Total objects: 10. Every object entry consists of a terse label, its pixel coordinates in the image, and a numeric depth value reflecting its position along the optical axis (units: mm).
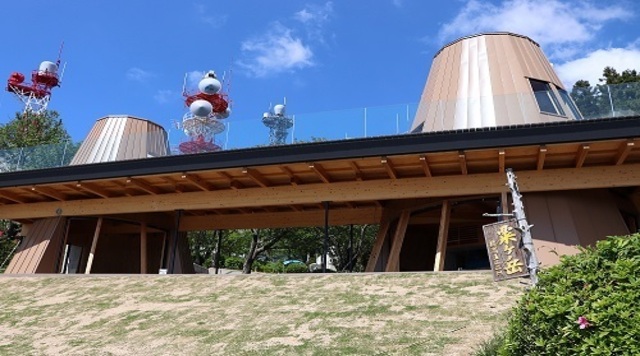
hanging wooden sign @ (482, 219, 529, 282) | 5891
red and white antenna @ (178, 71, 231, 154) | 18062
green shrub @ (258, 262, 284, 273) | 40000
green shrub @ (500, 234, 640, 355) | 3736
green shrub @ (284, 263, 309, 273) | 38531
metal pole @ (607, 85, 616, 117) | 12785
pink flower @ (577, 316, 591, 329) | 3838
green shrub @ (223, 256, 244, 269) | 44338
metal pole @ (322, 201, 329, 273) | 14570
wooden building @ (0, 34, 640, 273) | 13000
